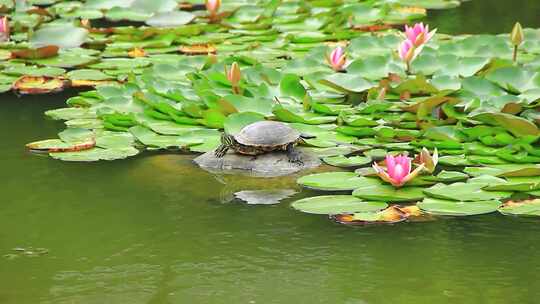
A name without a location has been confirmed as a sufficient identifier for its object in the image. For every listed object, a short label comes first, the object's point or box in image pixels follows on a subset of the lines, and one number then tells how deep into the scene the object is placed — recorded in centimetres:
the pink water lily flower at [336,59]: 992
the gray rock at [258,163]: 774
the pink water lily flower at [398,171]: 693
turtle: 771
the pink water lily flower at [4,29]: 1214
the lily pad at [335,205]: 671
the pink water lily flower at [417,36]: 959
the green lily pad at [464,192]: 683
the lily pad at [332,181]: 717
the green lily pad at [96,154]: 805
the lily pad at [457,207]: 661
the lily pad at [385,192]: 687
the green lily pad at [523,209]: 656
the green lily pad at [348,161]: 768
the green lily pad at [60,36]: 1208
